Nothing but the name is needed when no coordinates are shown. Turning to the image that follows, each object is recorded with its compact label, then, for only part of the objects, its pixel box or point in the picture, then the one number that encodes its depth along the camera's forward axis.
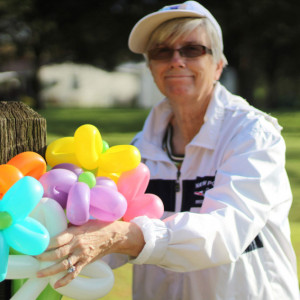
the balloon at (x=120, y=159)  2.03
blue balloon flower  1.62
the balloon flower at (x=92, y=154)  2.04
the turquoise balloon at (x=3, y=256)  1.66
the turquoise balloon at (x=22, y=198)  1.62
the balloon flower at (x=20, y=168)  1.79
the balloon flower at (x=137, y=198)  2.00
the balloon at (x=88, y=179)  1.88
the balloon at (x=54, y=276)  1.72
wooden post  1.97
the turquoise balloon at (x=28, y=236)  1.63
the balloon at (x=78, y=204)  1.74
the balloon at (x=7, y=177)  1.79
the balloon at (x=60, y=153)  2.14
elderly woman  1.97
